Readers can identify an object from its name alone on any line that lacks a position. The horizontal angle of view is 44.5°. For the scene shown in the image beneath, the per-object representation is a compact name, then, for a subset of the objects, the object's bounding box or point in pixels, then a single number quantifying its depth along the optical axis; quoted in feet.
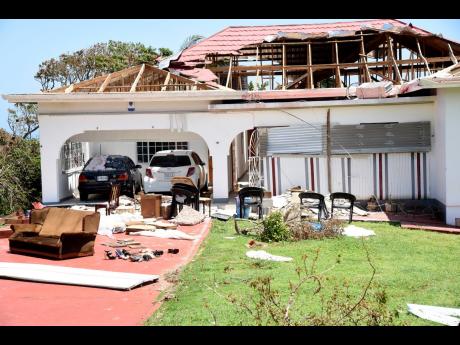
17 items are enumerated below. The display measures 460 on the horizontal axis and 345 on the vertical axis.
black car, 60.39
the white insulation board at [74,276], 27.61
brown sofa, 34.63
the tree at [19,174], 60.75
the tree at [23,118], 110.73
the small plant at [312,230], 40.63
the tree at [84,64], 122.62
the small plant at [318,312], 18.38
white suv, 59.88
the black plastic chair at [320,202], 46.74
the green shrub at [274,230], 40.09
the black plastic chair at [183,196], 51.25
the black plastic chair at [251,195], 49.16
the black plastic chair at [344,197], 47.18
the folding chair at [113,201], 51.98
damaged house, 57.16
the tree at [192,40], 79.77
